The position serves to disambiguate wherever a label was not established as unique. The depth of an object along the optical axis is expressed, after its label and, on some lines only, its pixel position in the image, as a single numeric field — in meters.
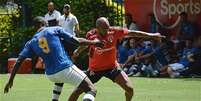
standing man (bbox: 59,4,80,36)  20.89
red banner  22.54
